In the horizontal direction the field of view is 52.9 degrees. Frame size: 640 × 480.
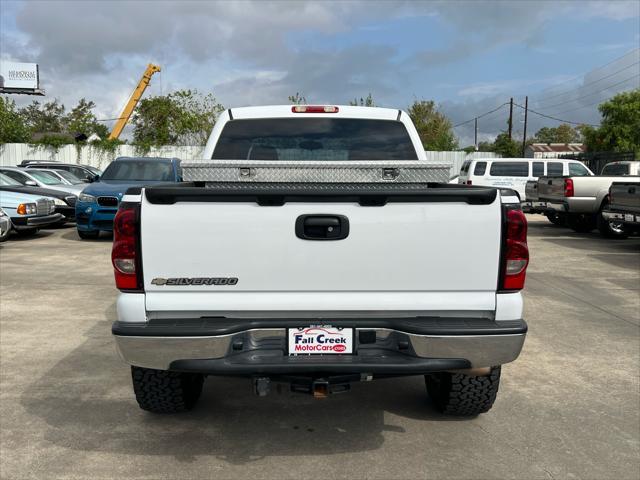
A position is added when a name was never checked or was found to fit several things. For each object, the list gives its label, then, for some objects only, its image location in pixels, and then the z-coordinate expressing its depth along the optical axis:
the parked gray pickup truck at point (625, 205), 12.15
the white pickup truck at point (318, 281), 3.21
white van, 19.55
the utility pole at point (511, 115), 63.53
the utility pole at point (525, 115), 60.61
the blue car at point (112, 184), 13.29
